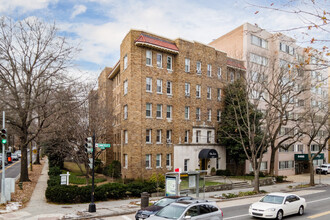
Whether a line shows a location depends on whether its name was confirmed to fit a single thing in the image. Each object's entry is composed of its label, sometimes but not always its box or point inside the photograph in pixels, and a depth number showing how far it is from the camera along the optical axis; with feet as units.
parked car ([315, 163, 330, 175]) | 181.40
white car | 55.67
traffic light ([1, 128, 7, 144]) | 62.82
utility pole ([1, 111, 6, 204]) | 65.31
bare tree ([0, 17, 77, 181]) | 86.17
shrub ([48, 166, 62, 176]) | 109.18
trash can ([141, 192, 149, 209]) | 64.08
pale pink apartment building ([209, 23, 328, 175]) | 151.02
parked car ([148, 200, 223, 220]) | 41.87
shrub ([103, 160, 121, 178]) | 119.65
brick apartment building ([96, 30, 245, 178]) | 109.70
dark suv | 51.60
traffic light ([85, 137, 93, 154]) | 61.21
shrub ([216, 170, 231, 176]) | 126.49
